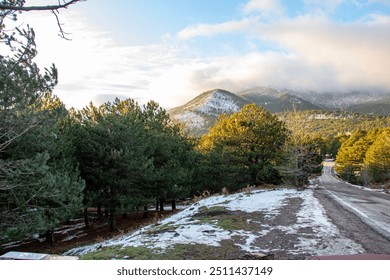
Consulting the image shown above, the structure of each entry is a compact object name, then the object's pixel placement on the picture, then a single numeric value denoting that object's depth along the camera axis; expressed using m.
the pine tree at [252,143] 27.61
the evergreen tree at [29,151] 9.32
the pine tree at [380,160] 42.07
